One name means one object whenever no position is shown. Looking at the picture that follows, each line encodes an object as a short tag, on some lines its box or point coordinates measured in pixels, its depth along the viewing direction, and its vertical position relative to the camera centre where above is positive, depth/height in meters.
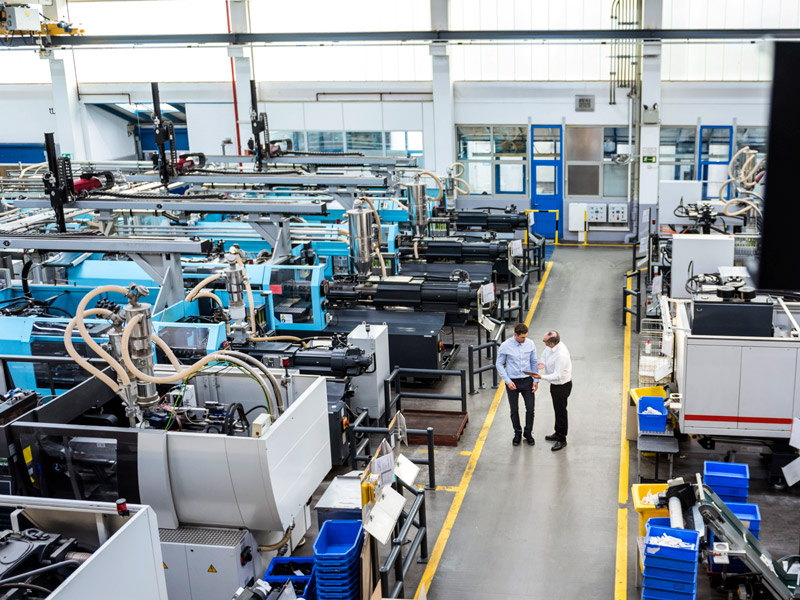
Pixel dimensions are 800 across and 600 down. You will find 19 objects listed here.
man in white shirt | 8.27 -2.31
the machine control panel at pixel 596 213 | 18.09 -1.73
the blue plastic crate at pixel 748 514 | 6.34 -2.92
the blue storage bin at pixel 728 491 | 6.75 -2.90
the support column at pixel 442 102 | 17.47 +0.79
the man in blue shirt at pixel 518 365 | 8.32 -2.26
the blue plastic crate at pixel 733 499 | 6.78 -2.97
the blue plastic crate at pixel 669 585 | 5.54 -2.98
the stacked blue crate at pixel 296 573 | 5.87 -3.02
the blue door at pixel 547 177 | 18.27 -0.94
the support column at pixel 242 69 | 18.19 +1.75
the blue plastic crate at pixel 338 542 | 5.58 -2.72
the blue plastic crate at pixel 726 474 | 6.72 -2.78
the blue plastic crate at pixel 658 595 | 5.57 -3.05
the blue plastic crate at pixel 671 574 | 5.51 -2.90
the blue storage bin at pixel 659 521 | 6.04 -2.80
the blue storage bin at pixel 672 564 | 5.47 -2.81
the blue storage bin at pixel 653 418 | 7.74 -2.62
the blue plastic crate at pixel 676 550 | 5.45 -2.71
